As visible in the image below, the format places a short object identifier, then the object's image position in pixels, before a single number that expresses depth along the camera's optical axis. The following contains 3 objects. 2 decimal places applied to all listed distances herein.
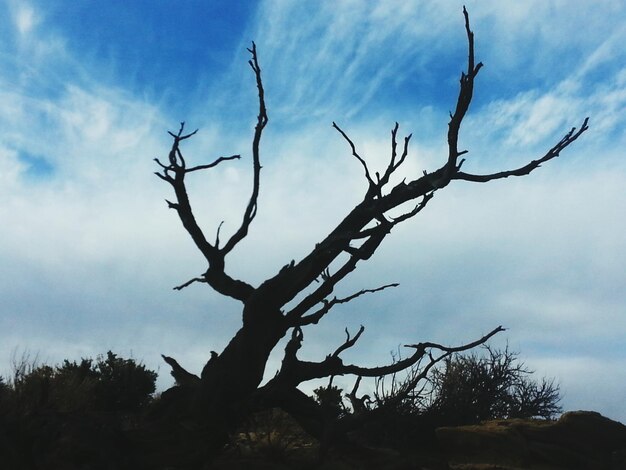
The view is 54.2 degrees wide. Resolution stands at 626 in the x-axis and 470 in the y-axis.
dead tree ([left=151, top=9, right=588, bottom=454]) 7.72
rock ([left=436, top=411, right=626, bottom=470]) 10.80
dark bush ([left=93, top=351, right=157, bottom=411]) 13.82
